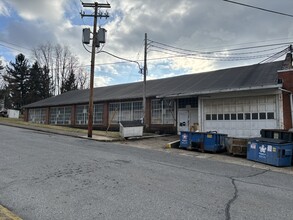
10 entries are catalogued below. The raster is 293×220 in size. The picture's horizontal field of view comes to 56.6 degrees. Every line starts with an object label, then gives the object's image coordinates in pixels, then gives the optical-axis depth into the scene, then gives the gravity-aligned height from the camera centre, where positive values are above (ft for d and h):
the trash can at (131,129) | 65.17 -1.22
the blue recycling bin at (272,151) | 38.81 -3.68
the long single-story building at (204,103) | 55.21 +5.85
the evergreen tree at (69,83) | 208.74 +30.59
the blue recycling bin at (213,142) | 49.08 -2.99
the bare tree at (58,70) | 214.48 +41.81
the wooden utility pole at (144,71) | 75.85 +15.06
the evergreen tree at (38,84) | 200.64 +29.09
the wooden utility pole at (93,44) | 67.06 +20.07
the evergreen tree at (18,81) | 197.67 +30.02
